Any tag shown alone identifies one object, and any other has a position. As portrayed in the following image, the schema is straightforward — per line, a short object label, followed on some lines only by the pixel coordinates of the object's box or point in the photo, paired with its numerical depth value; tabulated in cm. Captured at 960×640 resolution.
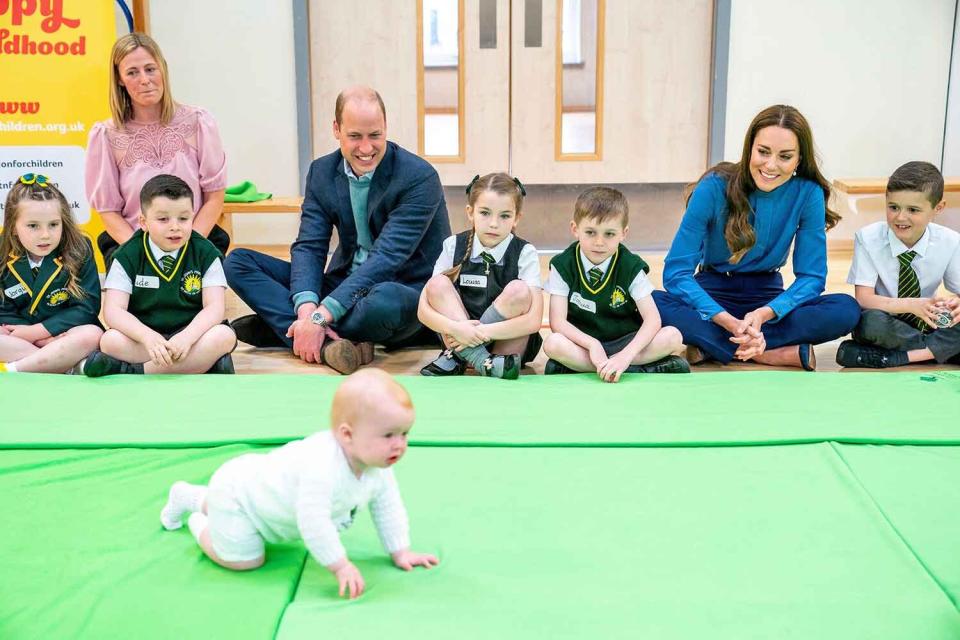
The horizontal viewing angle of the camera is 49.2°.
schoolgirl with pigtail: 300
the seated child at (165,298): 298
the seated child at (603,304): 296
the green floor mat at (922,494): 183
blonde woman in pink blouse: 351
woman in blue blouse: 321
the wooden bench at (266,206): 461
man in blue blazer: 325
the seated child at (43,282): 308
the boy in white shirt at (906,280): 316
